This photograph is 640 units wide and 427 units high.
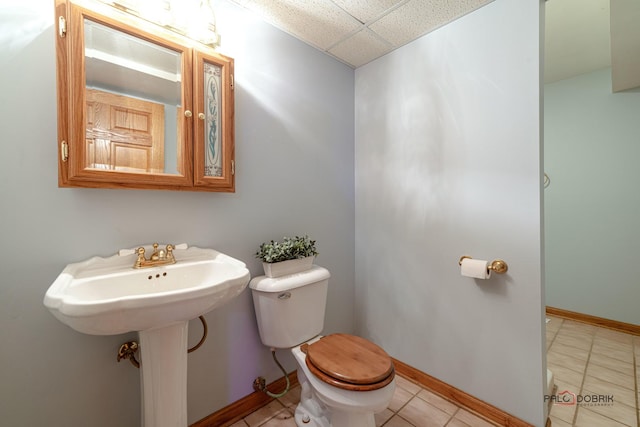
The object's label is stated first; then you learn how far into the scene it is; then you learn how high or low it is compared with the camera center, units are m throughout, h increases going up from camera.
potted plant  1.36 -0.24
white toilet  1.00 -0.66
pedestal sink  0.69 -0.28
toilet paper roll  1.31 -0.31
